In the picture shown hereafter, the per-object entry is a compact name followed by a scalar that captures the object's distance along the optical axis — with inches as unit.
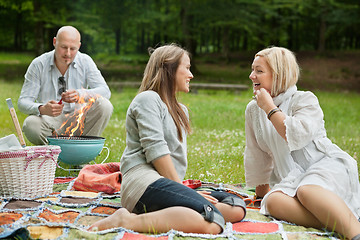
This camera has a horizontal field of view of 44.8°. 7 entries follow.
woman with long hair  107.7
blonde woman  116.3
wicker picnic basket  140.2
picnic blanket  103.0
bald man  192.1
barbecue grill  170.7
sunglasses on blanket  145.5
